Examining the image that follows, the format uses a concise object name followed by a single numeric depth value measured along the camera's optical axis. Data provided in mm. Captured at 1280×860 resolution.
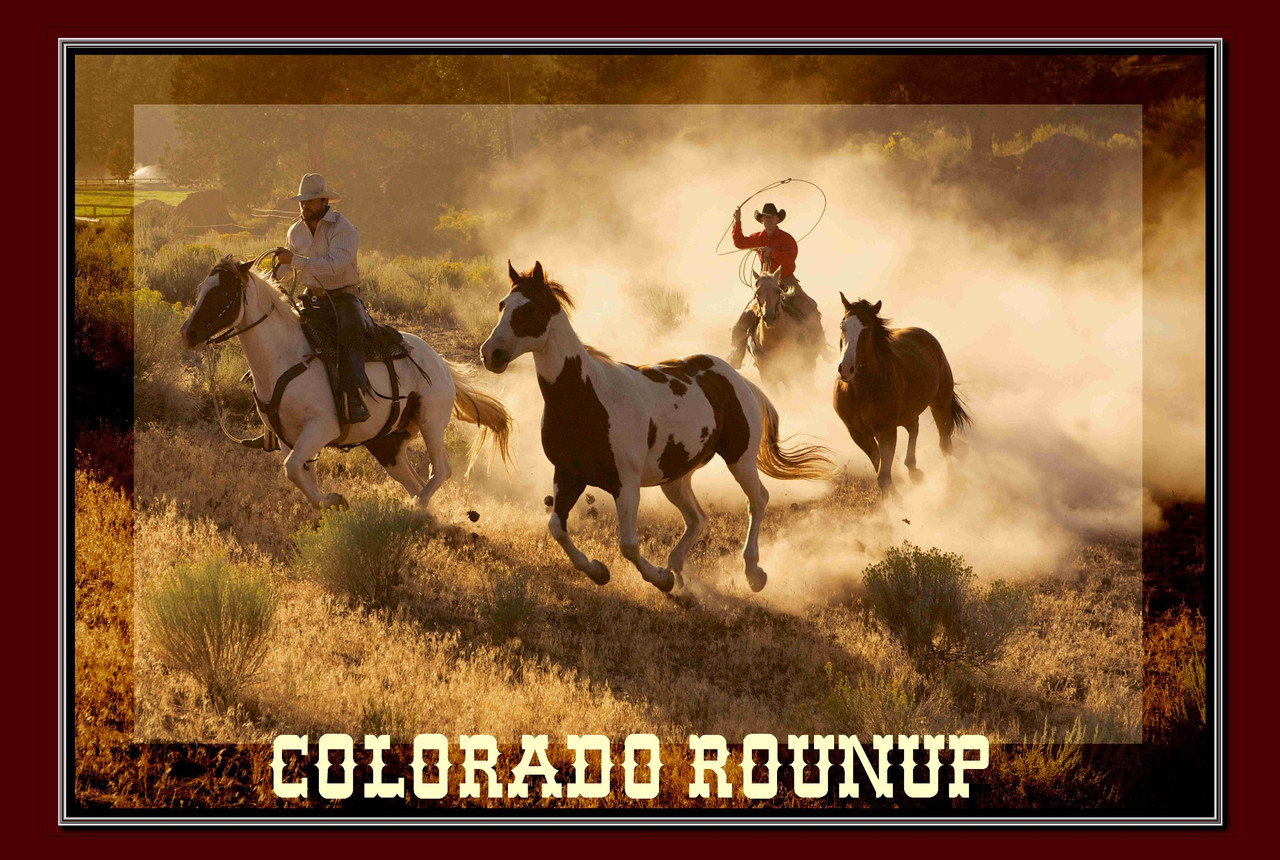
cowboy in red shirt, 26562
